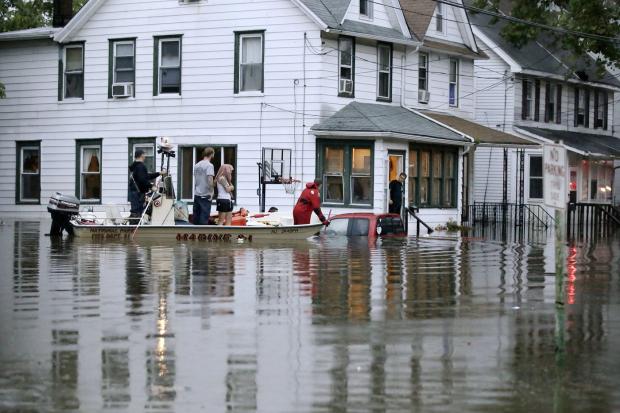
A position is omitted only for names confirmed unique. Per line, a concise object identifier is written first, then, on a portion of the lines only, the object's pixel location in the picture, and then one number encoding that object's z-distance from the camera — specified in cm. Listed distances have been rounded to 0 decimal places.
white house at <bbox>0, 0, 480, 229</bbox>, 3488
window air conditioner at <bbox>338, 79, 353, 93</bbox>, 3544
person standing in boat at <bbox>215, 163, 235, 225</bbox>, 2550
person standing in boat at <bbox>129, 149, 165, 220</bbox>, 2600
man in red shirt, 2731
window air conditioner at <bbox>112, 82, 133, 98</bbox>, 3769
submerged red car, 2903
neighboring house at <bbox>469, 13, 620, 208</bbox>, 4881
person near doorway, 3431
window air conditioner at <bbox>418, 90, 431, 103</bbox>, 3891
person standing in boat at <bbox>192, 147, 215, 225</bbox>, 2573
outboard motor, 2684
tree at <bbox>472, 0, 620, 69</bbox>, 3641
